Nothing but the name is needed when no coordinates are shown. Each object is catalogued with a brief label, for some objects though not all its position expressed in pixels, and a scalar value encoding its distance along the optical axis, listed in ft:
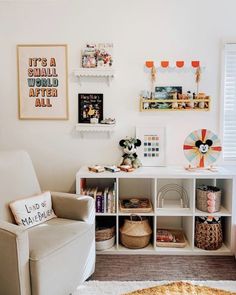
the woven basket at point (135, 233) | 9.67
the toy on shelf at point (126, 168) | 9.81
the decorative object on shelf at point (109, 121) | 10.43
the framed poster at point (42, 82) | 10.47
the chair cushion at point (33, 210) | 7.97
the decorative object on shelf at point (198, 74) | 10.41
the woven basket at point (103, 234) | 9.71
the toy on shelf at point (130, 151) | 10.25
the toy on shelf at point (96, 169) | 9.70
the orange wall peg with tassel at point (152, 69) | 10.41
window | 10.41
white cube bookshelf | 9.52
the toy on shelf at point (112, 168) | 9.71
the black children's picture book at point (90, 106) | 10.60
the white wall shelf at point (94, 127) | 10.36
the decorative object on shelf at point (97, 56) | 10.33
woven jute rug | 7.64
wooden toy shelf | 10.34
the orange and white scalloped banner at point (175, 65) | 10.36
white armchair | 6.43
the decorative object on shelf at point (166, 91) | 10.51
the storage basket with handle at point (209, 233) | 9.64
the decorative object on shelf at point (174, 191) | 10.71
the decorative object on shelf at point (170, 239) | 9.91
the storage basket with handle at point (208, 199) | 9.59
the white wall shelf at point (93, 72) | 10.21
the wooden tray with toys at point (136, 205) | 9.80
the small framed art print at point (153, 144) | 10.61
